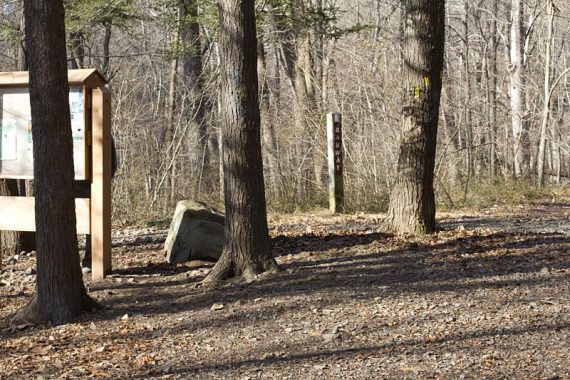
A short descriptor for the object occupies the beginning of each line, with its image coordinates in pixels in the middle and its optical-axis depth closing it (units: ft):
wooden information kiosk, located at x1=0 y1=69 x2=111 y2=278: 27.76
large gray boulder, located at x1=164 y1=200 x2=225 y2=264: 29.53
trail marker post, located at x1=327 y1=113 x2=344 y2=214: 43.14
